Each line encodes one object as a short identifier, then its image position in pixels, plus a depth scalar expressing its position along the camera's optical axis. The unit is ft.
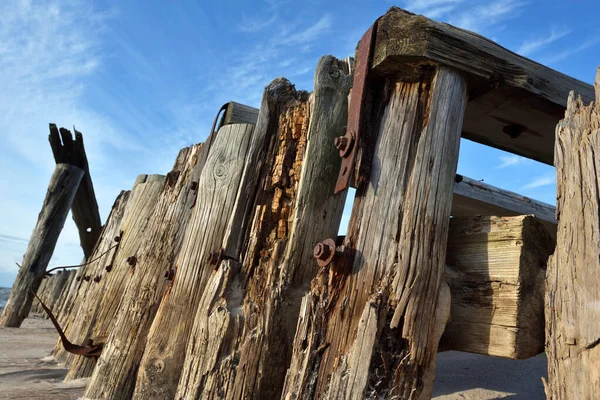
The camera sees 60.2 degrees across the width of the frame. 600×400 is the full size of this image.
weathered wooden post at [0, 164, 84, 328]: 28.22
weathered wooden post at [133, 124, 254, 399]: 9.84
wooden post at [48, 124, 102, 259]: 28.60
